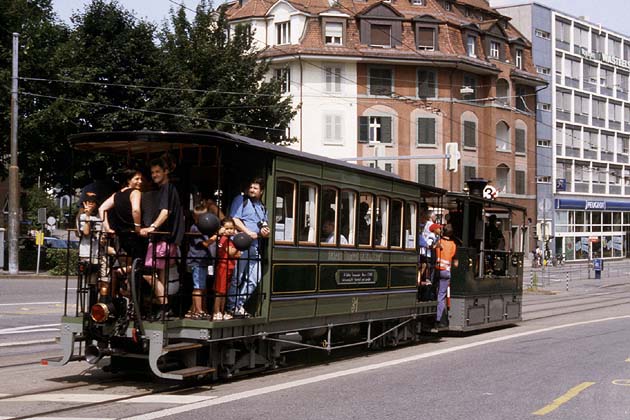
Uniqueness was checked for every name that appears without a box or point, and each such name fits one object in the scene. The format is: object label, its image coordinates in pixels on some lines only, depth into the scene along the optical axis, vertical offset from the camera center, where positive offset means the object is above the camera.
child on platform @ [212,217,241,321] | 11.06 -0.16
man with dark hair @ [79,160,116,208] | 11.48 +0.77
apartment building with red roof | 55.59 +10.58
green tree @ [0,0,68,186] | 38.31 +6.29
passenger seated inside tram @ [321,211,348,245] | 13.07 +0.32
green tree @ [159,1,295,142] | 40.81 +7.51
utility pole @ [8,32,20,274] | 35.69 +2.46
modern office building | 71.62 +10.11
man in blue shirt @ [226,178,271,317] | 11.34 +0.19
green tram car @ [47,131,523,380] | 10.73 -0.27
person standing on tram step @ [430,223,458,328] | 17.73 -0.26
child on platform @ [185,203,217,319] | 10.99 -0.18
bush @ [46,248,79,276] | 38.94 -0.57
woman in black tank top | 10.77 +0.34
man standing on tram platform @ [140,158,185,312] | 10.62 +0.16
